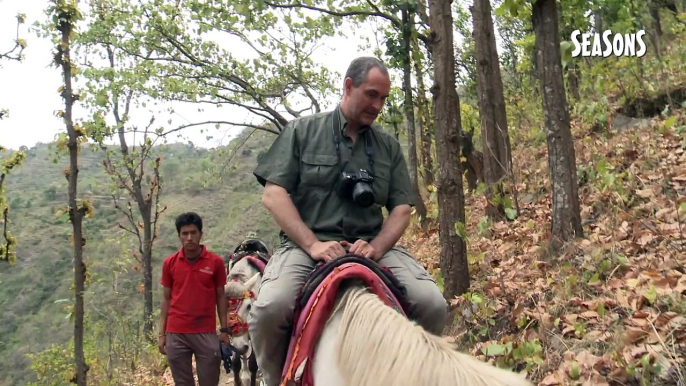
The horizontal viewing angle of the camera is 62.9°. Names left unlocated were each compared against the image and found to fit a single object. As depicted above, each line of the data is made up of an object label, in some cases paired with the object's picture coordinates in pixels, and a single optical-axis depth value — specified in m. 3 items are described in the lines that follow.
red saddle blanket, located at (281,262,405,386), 2.07
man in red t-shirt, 5.17
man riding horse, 2.57
